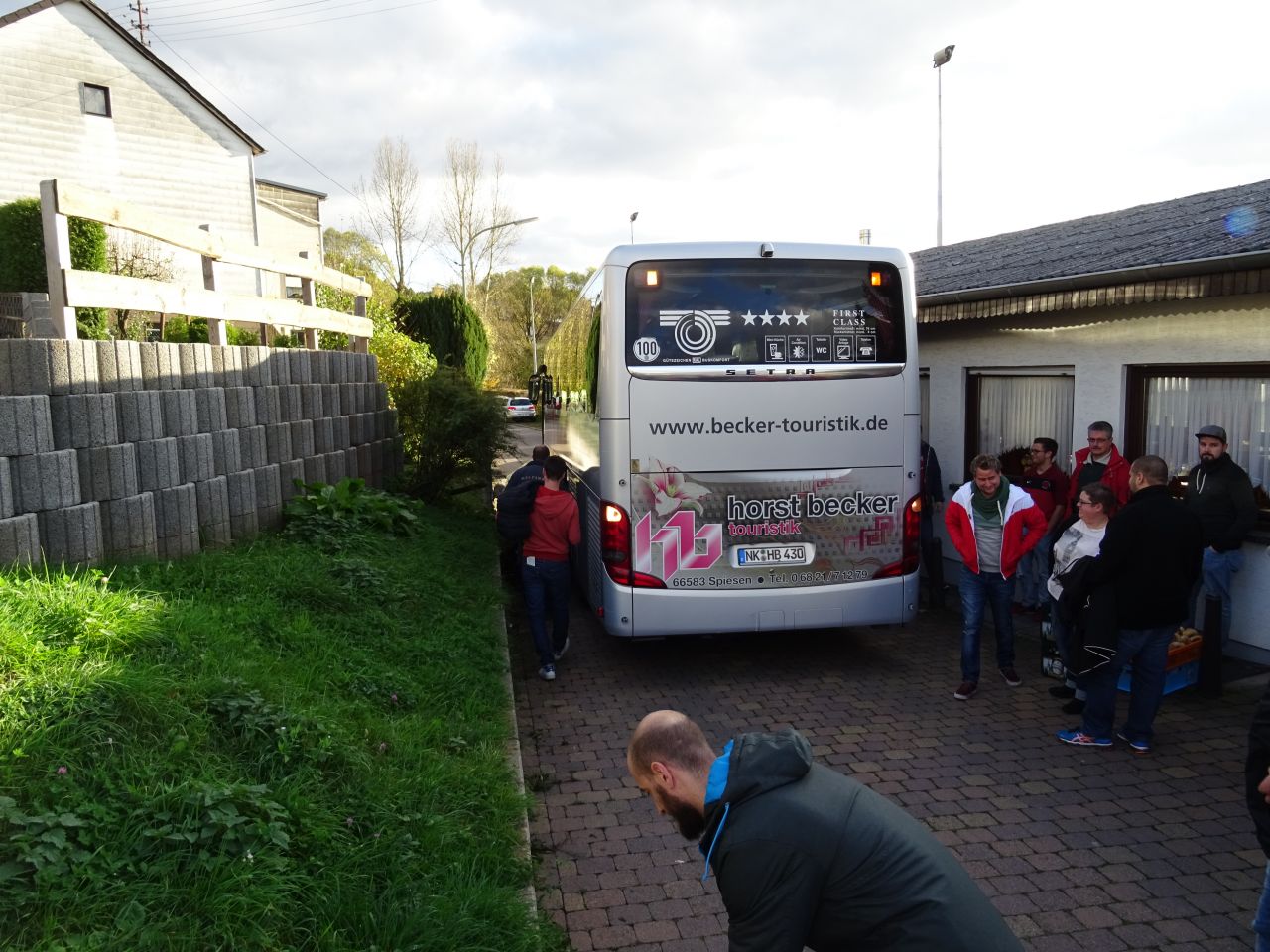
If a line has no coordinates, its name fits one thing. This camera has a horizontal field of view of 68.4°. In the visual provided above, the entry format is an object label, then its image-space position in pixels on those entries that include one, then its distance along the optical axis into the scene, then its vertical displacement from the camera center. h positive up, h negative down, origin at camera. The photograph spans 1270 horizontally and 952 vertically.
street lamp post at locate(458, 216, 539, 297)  43.22 +5.86
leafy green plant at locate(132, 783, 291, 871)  3.19 -1.54
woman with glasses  6.07 -1.11
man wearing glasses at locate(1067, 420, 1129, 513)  7.98 -0.85
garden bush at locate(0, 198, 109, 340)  9.64 +1.65
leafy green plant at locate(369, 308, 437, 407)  15.21 +0.42
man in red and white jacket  6.83 -1.24
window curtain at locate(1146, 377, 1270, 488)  7.47 -0.45
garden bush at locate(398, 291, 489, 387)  24.98 +1.57
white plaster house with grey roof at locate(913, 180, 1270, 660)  7.27 +0.23
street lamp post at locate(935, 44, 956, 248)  27.25 +5.37
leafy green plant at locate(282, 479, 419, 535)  8.35 -1.18
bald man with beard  2.10 -1.13
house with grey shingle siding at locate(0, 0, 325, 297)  22.48 +6.94
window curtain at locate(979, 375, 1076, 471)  9.43 -0.47
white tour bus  7.04 -0.46
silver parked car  41.88 -1.26
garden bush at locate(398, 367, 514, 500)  12.84 -0.71
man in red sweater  7.51 -1.37
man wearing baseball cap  7.00 -1.02
